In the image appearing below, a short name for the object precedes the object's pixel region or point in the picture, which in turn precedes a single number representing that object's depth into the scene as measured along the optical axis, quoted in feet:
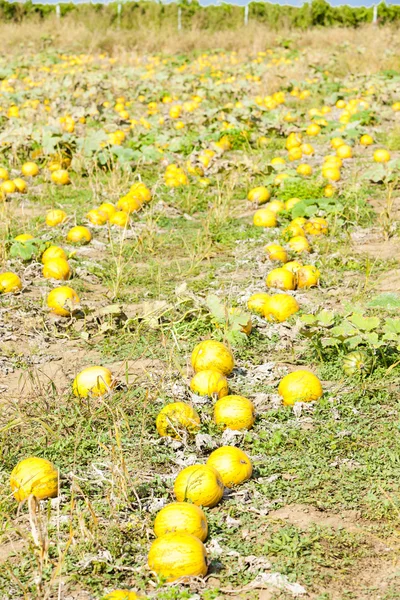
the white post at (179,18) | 105.29
